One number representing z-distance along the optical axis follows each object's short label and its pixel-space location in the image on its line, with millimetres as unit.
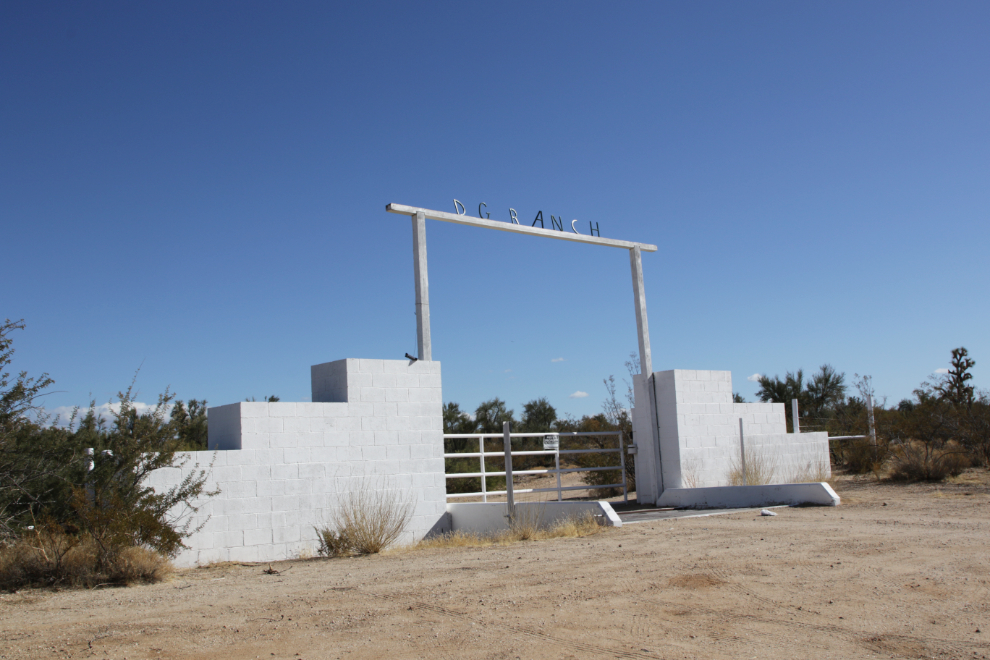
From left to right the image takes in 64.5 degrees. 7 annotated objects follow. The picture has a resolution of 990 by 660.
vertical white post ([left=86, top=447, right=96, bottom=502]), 8827
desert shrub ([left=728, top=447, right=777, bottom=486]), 15703
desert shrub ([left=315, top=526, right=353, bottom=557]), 10344
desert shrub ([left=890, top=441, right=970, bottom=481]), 16438
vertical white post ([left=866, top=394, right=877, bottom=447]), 20219
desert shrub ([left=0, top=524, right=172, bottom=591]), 7703
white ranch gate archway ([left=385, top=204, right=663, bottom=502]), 13078
